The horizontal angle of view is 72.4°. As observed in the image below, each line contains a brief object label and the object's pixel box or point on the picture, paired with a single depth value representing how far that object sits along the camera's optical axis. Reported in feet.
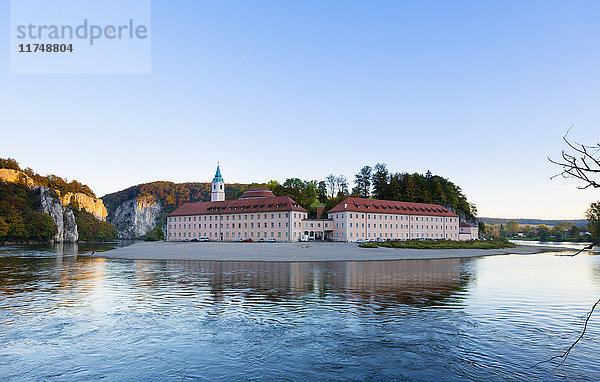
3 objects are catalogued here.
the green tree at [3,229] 456.04
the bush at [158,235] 510.58
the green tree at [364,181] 539.29
